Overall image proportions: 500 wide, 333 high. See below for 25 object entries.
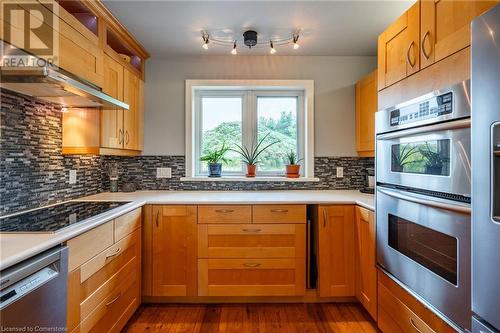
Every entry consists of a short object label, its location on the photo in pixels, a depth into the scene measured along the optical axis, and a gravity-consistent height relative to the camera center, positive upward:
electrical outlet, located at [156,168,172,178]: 2.71 -0.05
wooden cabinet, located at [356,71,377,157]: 2.34 +0.51
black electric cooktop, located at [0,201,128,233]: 1.27 -0.27
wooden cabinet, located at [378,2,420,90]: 1.40 +0.68
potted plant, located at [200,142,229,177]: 2.71 +0.06
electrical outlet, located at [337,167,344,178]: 2.74 -0.04
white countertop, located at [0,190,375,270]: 1.02 -0.26
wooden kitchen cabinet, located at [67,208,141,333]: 1.28 -0.62
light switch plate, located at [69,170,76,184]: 2.10 -0.07
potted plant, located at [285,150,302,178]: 2.71 +0.00
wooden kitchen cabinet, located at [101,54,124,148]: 2.03 +0.44
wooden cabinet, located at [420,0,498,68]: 1.06 +0.62
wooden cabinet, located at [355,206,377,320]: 1.83 -0.67
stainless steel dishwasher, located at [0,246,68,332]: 0.90 -0.47
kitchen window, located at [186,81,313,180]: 2.83 +0.47
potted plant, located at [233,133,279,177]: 2.82 +0.18
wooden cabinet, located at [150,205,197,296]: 2.11 -0.67
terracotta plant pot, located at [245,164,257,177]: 2.75 -0.02
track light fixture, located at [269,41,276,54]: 2.38 +1.07
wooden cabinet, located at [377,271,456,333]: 1.24 -0.75
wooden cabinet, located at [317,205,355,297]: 2.12 -0.65
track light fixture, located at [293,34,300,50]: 2.29 +1.11
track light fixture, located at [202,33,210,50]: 2.26 +1.11
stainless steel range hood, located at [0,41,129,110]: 1.20 +0.43
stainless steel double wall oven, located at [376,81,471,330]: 1.05 -0.13
